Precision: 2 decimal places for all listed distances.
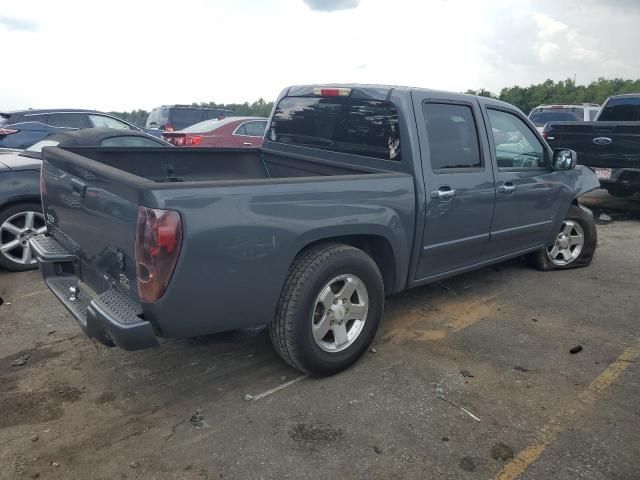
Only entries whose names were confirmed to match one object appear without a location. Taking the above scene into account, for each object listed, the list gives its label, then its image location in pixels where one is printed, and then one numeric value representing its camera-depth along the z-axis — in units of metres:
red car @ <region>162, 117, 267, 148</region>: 10.72
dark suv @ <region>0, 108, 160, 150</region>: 9.04
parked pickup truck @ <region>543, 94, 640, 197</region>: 7.26
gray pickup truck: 2.53
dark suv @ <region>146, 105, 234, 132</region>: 16.42
